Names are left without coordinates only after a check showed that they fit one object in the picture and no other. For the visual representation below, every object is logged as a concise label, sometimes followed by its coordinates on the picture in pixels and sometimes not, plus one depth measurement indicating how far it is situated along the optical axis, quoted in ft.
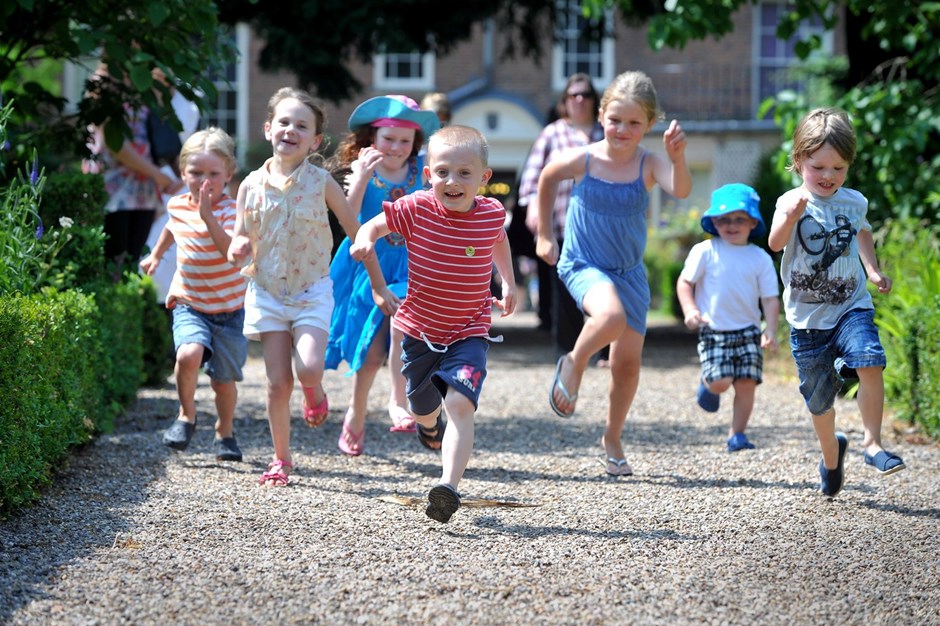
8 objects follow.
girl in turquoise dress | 39.04
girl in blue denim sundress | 35.73
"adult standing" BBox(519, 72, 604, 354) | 54.70
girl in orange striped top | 38.11
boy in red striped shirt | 30.73
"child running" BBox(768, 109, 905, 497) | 31.68
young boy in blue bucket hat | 43.04
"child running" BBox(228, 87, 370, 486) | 34.58
